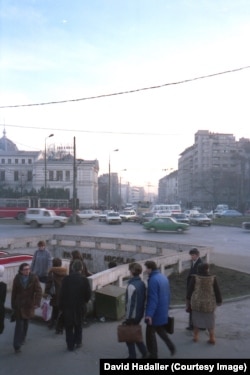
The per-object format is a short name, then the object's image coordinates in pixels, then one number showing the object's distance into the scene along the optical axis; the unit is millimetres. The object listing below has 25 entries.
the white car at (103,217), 55750
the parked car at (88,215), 59684
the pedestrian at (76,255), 9000
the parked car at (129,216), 56388
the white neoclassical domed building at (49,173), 100625
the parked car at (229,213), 65100
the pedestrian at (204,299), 7316
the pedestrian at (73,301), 7102
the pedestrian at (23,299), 7242
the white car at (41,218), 41406
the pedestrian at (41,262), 10297
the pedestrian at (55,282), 8352
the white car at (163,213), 53269
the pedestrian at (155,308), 6434
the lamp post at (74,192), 42425
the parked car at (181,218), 45262
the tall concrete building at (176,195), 187738
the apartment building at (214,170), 106069
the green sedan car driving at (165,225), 37406
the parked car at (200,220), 47344
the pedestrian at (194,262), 8133
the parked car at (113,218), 49656
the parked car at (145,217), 50969
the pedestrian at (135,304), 6434
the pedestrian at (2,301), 7020
